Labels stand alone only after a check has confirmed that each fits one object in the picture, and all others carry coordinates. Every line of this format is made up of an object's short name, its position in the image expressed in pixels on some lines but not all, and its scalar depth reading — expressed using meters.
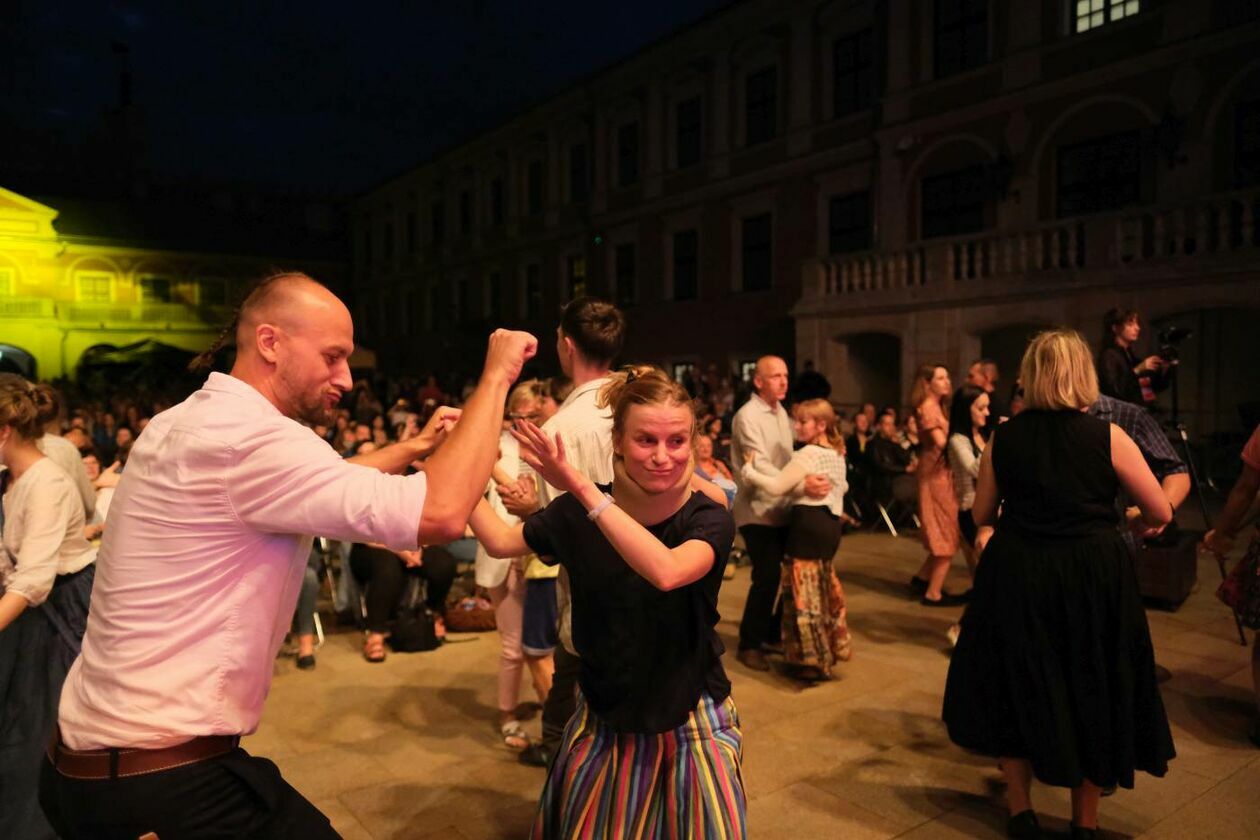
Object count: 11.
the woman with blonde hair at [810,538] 5.09
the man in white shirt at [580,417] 3.37
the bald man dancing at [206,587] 1.70
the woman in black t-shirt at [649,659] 2.22
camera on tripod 6.54
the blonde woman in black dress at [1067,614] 3.21
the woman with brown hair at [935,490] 6.73
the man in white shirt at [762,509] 5.39
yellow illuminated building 36.69
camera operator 5.84
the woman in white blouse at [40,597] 2.92
